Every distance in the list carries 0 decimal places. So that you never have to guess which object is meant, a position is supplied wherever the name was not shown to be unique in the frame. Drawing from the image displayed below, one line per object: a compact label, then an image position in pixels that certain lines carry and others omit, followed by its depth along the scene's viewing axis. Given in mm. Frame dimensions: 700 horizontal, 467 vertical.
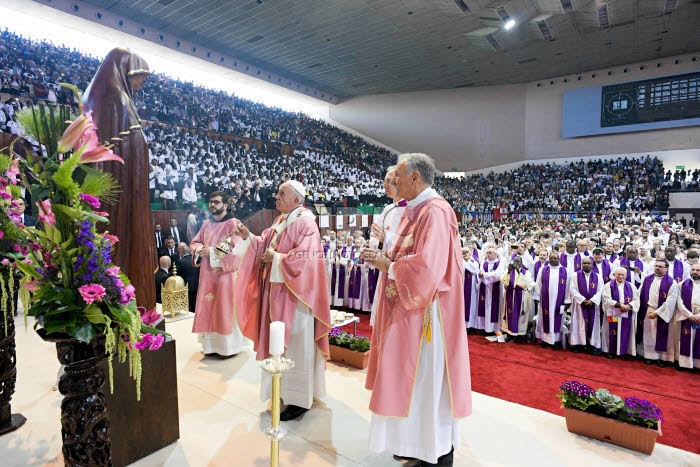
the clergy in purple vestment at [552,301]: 6879
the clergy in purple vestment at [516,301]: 7148
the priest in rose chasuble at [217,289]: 5223
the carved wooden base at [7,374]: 3117
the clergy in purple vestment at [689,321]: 5793
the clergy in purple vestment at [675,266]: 7160
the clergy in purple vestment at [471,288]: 7977
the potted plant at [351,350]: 5004
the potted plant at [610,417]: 3328
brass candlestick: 1547
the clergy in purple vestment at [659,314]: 6031
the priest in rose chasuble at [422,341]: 2719
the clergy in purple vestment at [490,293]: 7613
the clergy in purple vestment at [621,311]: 6297
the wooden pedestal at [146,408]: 2742
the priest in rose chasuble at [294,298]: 3660
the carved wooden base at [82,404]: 1745
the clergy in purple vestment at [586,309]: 6590
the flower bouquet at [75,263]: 1640
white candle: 1561
